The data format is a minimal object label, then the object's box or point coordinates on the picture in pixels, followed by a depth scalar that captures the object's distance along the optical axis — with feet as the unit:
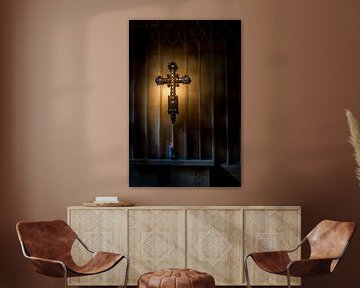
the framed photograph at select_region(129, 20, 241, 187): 21.30
